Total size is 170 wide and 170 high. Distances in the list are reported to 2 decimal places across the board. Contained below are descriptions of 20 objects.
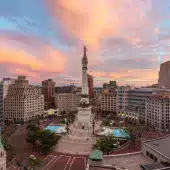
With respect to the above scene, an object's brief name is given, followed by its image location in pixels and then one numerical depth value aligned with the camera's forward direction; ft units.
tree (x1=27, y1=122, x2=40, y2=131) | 252.05
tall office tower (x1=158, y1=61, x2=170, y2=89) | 506.48
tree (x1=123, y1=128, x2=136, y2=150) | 221.46
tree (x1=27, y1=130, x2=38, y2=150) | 211.82
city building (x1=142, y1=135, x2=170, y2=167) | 108.17
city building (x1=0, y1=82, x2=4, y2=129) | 325.03
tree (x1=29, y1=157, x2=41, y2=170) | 134.10
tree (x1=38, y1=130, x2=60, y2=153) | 202.28
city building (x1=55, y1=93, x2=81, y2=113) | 514.27
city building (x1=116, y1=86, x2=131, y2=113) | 455.22
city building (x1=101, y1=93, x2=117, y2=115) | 474.49
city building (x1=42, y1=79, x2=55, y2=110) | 586.04
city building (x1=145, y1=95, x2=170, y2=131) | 315.37
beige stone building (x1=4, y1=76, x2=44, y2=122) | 394.11
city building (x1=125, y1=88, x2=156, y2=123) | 389.23
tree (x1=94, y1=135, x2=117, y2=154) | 174.50
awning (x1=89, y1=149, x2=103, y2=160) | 100.61
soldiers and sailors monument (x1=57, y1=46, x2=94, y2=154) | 221.87
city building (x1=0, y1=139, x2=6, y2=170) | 116.10
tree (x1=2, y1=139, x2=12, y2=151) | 179.17
